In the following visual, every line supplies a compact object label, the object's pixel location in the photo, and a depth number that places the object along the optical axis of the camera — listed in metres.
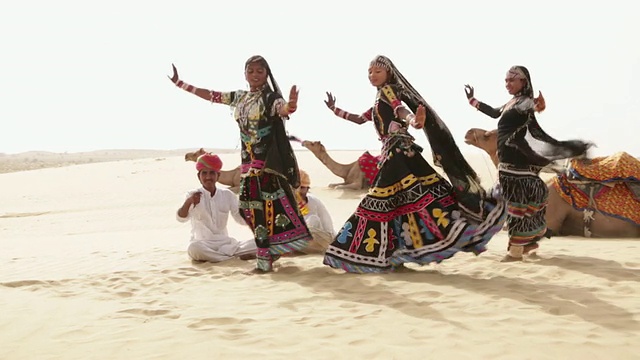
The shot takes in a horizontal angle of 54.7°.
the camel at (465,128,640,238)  8.25
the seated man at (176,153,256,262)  7.12
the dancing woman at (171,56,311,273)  6.31
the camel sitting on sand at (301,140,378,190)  15.82
